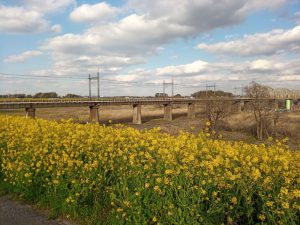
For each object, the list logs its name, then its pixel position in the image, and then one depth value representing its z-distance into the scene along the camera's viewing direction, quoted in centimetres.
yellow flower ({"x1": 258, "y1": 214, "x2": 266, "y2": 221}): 384
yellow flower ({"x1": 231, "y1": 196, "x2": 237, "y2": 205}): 402
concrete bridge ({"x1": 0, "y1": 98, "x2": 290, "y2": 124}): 4475
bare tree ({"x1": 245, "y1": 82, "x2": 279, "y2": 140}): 4250
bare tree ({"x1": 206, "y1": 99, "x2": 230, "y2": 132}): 4216
